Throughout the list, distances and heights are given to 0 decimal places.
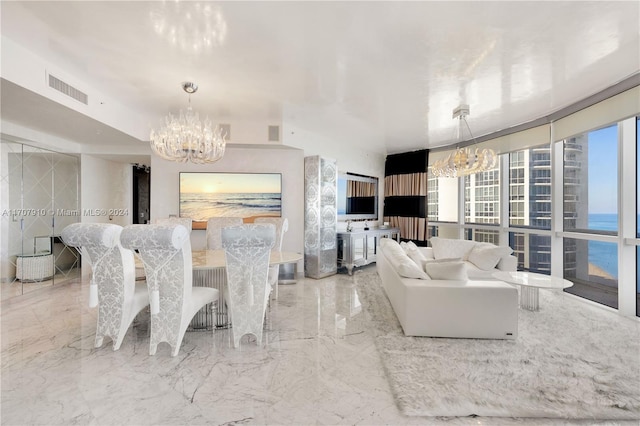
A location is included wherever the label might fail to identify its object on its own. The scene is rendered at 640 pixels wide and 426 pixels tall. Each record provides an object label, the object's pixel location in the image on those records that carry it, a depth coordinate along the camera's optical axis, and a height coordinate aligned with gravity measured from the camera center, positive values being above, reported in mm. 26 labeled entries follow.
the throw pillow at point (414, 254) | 3722 -586
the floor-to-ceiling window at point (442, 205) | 5957 +166
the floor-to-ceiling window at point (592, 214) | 3600 -14
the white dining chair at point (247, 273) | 2307 -539
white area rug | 1728 -1200
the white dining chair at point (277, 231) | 3271 -267
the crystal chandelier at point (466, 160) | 3658 +706
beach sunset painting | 4688 +300
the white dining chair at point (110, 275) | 2206 -545
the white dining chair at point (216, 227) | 3957 -222
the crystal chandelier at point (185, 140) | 2971 +780
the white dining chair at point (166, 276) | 2125 -527
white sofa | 2531 -898
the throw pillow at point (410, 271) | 2785 -597
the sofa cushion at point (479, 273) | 3789 -843
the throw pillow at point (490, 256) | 3854 -615
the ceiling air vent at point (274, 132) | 4516 +1308
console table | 5184 -674
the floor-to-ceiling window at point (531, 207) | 4500 +102
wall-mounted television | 5918 +349
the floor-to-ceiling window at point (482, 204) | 5222 +162
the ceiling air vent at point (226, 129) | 4430 +1324
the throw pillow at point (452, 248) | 4379 -576
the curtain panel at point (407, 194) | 6121 +427
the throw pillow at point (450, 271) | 2695 -581
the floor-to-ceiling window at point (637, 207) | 3275 +71
